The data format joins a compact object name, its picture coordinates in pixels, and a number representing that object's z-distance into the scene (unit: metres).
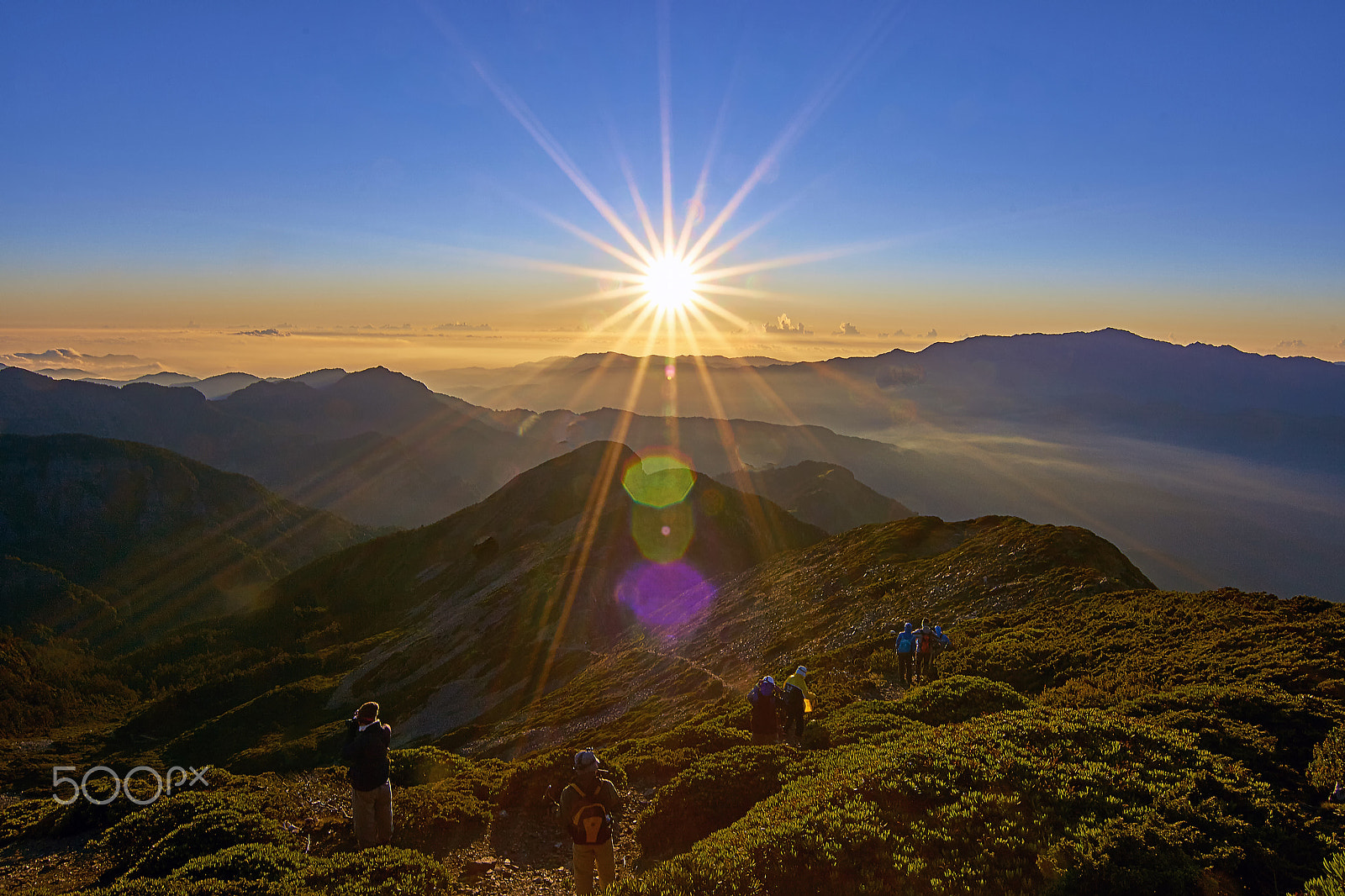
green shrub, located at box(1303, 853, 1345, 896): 8.20
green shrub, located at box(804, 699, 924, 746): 17.86
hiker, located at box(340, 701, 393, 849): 12.90
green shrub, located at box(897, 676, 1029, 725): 19.22
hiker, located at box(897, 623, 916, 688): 24.69
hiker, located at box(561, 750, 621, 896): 10.59
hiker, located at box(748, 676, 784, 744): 18.33
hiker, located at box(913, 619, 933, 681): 24.78
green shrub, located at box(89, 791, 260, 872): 14.91
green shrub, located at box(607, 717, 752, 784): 18.31
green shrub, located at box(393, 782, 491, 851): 15.30
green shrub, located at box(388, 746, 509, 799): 19.50
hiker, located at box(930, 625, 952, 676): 26.56
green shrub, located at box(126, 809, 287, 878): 13.41
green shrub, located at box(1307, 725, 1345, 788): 12.00
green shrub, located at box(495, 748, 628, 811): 17.30
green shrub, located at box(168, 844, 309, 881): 12.13
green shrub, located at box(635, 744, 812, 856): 14.45
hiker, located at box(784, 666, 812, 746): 18.83
